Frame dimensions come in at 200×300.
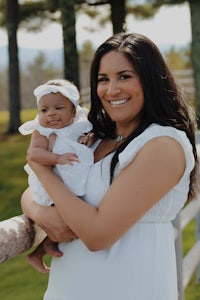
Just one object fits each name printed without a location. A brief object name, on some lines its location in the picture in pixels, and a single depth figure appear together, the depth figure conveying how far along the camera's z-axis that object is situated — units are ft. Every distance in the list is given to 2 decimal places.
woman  6.30
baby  6.73
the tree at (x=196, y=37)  42.45
